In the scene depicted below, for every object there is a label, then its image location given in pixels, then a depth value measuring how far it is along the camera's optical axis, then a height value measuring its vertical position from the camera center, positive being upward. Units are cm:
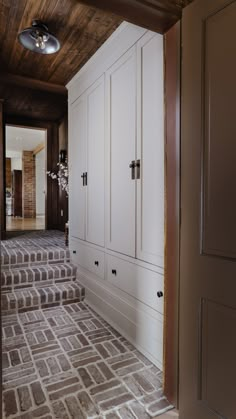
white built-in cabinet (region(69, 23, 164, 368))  183 +17
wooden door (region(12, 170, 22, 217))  998 +39
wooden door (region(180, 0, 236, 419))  111 -5
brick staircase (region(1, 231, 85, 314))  275 -89
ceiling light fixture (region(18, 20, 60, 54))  216 +144
